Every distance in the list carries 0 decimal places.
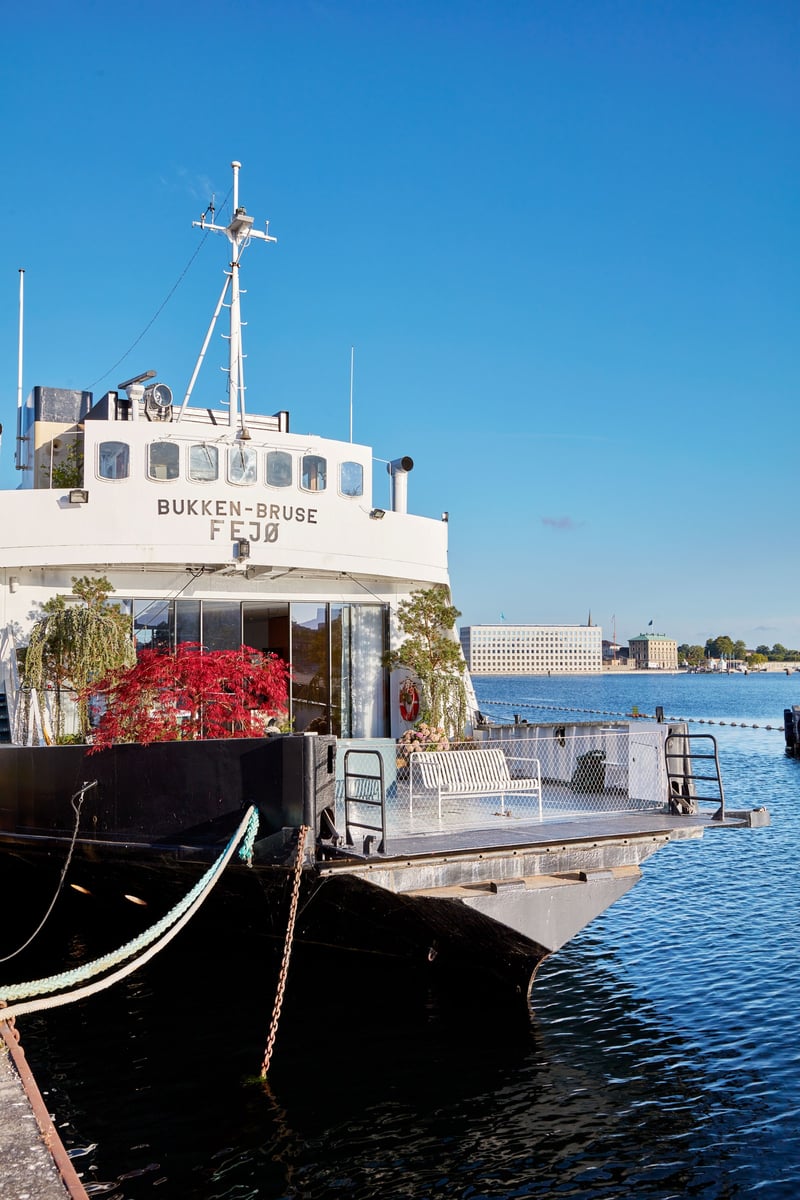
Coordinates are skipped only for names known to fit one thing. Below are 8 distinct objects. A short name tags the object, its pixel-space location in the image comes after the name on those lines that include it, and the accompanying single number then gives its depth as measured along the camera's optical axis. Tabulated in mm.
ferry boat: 8883
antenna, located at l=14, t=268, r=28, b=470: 17891
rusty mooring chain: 7953
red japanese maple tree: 10000
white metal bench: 10828
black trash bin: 11773
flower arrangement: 12648
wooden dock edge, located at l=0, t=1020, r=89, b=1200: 4277
